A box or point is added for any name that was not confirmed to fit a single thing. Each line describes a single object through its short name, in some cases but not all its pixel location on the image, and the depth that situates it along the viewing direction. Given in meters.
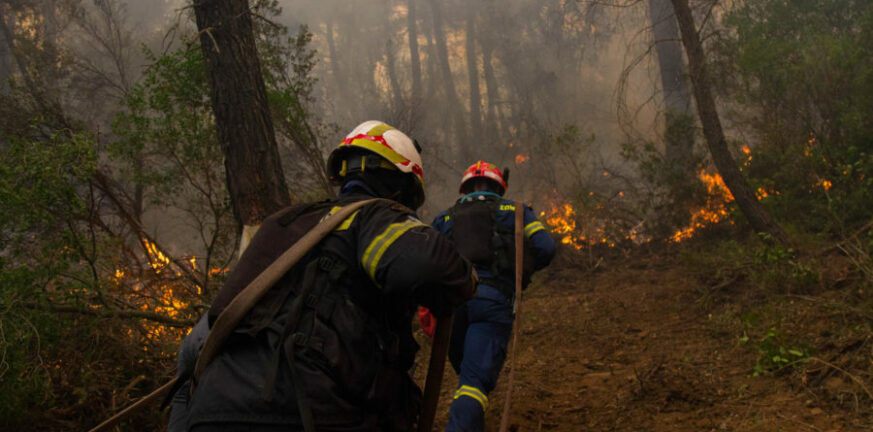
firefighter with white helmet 1.77
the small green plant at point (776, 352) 4.26
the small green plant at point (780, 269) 5.91
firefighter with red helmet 3.47
